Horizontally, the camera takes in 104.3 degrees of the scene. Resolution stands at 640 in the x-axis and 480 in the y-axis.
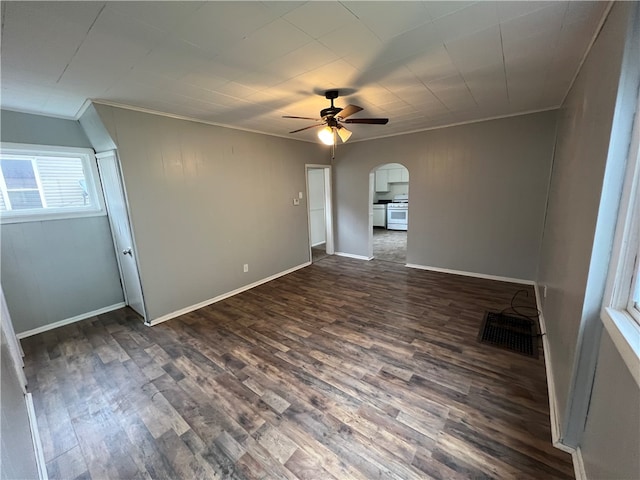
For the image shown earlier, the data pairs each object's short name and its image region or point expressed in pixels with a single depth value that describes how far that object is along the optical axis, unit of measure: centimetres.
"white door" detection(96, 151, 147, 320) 298
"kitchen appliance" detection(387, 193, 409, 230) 845
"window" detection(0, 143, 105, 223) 277
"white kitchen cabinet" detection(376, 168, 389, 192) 899
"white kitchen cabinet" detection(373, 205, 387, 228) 902
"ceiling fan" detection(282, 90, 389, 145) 249
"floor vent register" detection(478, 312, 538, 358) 248
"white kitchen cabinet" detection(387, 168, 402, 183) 876
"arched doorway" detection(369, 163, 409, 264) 810
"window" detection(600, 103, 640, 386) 111
